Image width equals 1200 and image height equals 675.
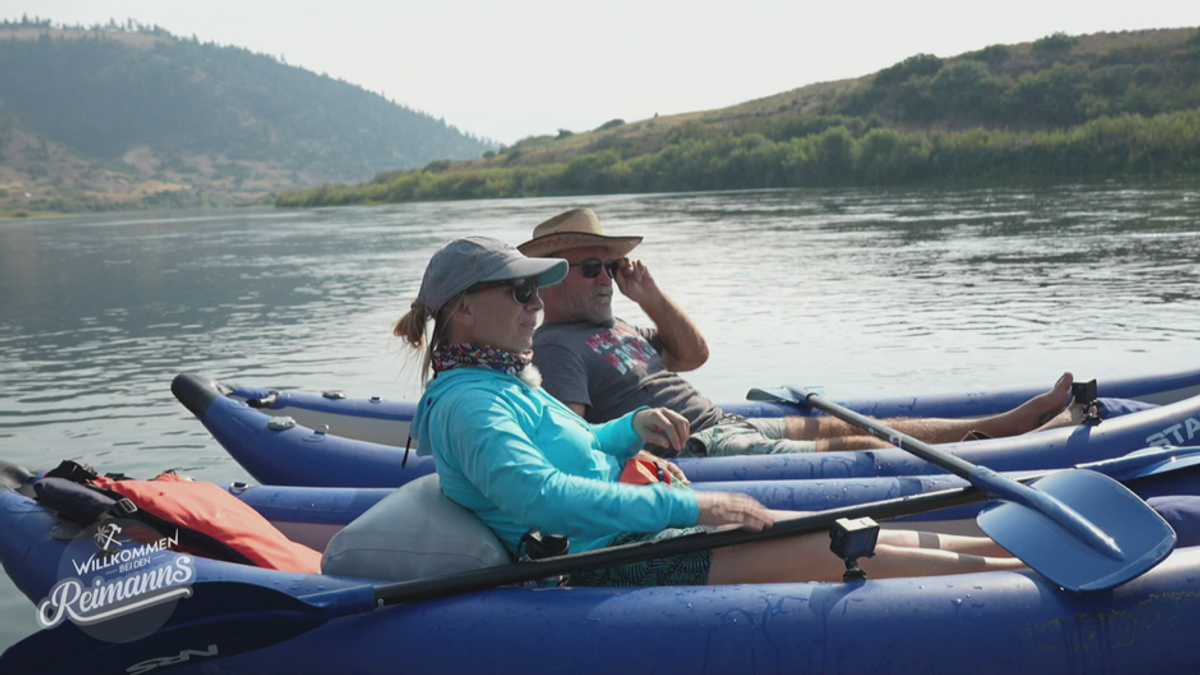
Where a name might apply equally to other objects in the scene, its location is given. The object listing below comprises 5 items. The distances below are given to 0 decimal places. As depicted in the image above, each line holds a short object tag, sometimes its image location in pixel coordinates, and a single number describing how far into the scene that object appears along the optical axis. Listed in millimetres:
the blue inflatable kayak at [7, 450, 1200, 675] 2594
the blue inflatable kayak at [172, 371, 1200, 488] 4082
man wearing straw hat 4168
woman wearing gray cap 2518
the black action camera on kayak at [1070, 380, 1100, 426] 4352
